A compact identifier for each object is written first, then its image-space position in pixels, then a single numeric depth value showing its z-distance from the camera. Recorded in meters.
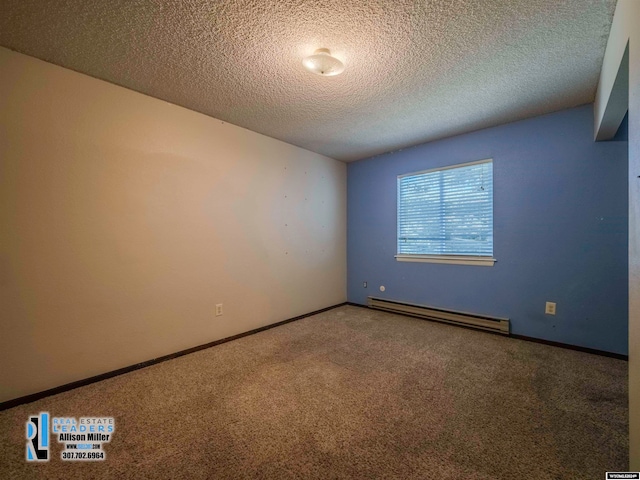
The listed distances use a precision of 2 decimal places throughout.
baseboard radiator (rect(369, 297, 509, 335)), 2.95
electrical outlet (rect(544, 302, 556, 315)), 2.67
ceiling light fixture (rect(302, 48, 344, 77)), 1.78
